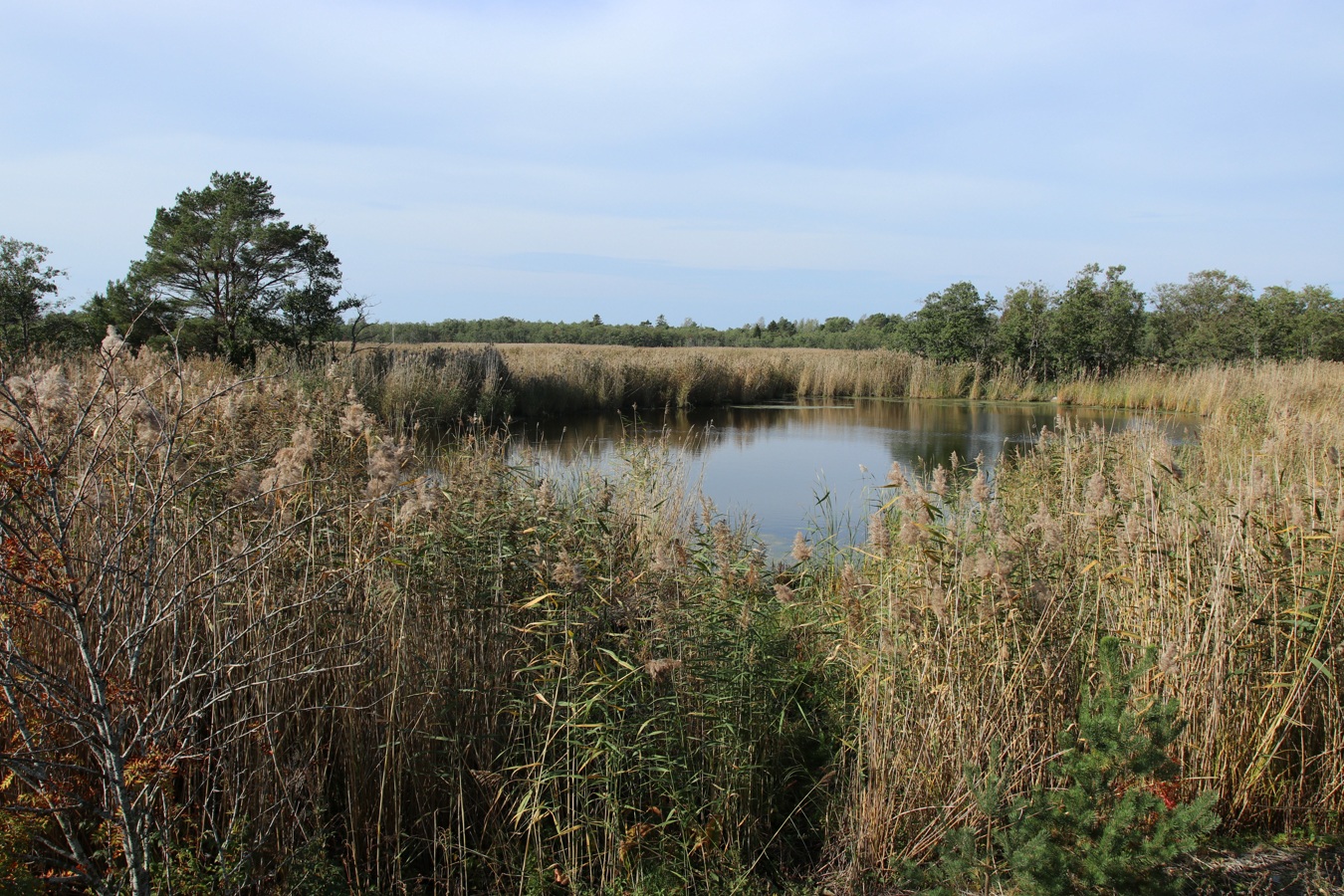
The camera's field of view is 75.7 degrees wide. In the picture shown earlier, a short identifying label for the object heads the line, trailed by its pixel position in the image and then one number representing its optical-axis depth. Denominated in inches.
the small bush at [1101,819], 88.8
